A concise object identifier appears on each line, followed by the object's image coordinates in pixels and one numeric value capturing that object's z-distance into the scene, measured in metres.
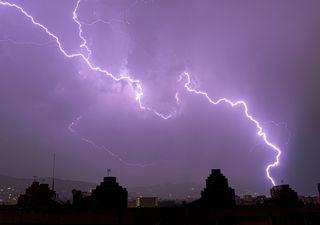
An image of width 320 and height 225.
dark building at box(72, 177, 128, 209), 34.66
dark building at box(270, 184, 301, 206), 38.28
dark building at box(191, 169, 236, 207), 33.97
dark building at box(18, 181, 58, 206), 41.44
